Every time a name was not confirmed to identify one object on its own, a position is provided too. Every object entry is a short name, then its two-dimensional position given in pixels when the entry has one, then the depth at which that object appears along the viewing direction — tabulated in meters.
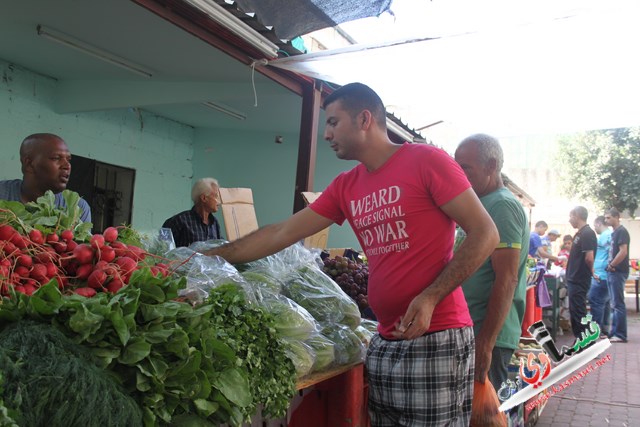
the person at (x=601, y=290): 9.48
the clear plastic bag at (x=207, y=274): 2.16
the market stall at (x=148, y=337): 1.24
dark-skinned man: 3.21
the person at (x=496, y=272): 2.67
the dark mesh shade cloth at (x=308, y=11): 3.43
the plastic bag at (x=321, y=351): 2.38
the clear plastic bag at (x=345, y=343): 2.58
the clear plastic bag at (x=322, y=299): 2.75
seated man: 5.31
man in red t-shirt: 2.10
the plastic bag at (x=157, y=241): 2.85
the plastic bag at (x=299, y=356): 2.18
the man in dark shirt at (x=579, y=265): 8.78
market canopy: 3.61
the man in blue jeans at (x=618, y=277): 9.24
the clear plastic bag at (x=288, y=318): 2.31
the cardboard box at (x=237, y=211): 4.14
